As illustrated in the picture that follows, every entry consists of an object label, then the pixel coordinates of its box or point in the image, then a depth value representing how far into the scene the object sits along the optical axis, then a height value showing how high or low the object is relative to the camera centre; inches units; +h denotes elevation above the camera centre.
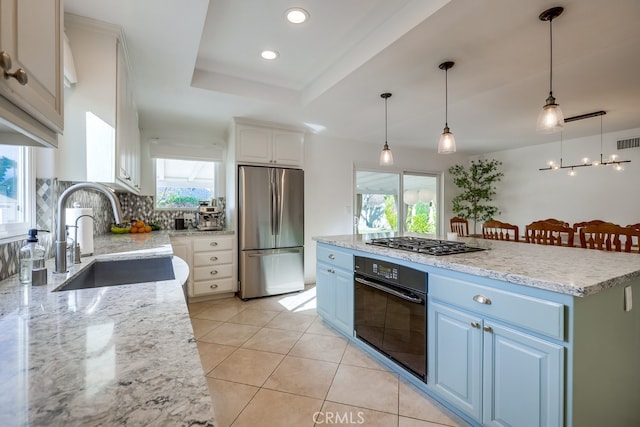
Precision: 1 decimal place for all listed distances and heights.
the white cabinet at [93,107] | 68.6 +25.5
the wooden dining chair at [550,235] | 120.9 -10.9
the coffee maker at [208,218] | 149.5 -3.5
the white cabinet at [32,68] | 22.5 +13.2
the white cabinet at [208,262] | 137.9 -25.1
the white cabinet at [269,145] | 144.9 +34.5
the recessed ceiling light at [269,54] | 96.4 +53.3
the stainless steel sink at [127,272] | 68.0 -15.3
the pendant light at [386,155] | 112.0 +21.5
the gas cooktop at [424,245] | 73.2 -9.9
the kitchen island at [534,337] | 45.6 -22.8
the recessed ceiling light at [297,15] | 76.1 +52.9
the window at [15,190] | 53.5 +4.4
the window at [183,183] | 159.3 +16.4
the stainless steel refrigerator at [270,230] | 143.0 -9.9
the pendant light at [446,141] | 89.0 +21.5
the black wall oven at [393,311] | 70.2 -27.4
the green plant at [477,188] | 220.8 +17.7
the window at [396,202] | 194.8 +6.5
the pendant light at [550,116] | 67.5 +22.4
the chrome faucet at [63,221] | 52.0 -1.7
